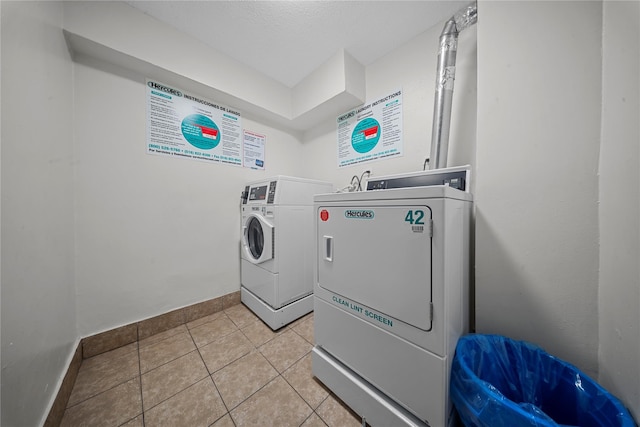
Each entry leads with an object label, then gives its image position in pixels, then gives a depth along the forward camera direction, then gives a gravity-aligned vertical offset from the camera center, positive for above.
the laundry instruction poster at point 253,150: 2.05 +0.66
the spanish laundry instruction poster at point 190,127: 1.57 +0.75
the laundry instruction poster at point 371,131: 1.70 +0.76
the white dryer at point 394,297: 0.69 -0.36
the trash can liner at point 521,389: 0.53 -0.59
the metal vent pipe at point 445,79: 1.27 +0.87
